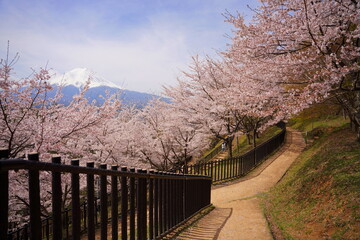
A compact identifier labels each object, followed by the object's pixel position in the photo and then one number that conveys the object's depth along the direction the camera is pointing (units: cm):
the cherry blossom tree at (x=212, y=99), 1340
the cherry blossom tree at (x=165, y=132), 1617
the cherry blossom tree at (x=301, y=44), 538
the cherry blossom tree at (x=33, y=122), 644
